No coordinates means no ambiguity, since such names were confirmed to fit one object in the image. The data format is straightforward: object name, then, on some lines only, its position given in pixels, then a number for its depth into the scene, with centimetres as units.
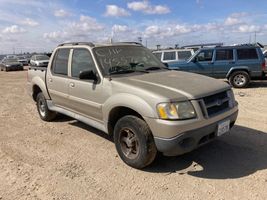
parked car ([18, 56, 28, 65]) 2818
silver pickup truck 261
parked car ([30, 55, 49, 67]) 1953
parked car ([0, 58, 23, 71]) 2121
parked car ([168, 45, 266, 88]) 838
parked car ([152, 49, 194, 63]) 1003
